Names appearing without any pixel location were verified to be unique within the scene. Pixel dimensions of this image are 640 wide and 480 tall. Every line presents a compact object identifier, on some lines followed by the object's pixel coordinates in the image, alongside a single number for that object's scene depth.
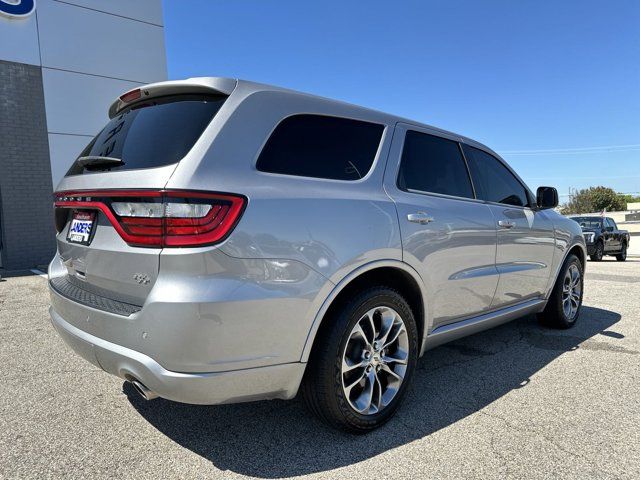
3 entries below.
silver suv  1.91
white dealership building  9.66
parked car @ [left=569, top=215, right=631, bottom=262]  16.58
